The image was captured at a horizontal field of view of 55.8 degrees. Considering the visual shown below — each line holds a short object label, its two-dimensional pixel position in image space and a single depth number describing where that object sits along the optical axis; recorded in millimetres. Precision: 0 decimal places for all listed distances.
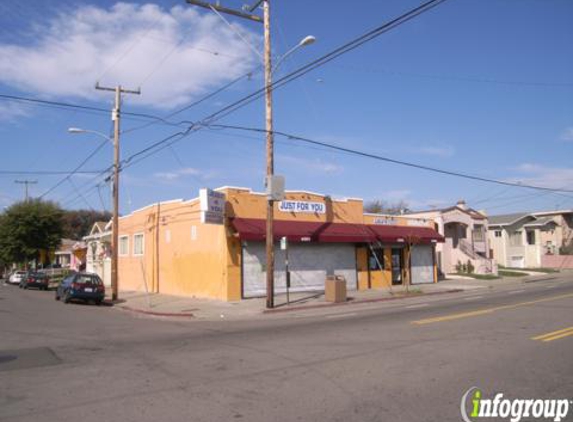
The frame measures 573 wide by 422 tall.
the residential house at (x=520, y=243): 56531
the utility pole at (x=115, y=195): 28359
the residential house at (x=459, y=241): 43125
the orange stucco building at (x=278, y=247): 24953
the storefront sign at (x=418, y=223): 34706
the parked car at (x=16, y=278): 52550
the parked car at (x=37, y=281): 43688
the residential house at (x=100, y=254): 42781
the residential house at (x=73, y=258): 51025
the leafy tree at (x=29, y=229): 52312
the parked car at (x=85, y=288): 26438
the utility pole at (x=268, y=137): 21391
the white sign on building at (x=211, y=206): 22505
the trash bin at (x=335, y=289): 23500
